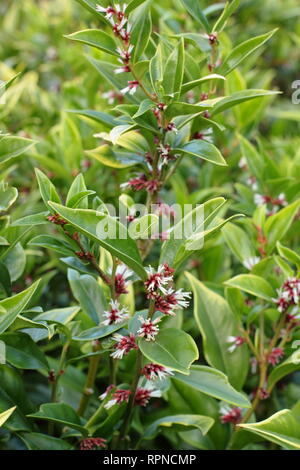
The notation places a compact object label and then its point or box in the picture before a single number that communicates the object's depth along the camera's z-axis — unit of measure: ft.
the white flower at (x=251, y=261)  2.11
